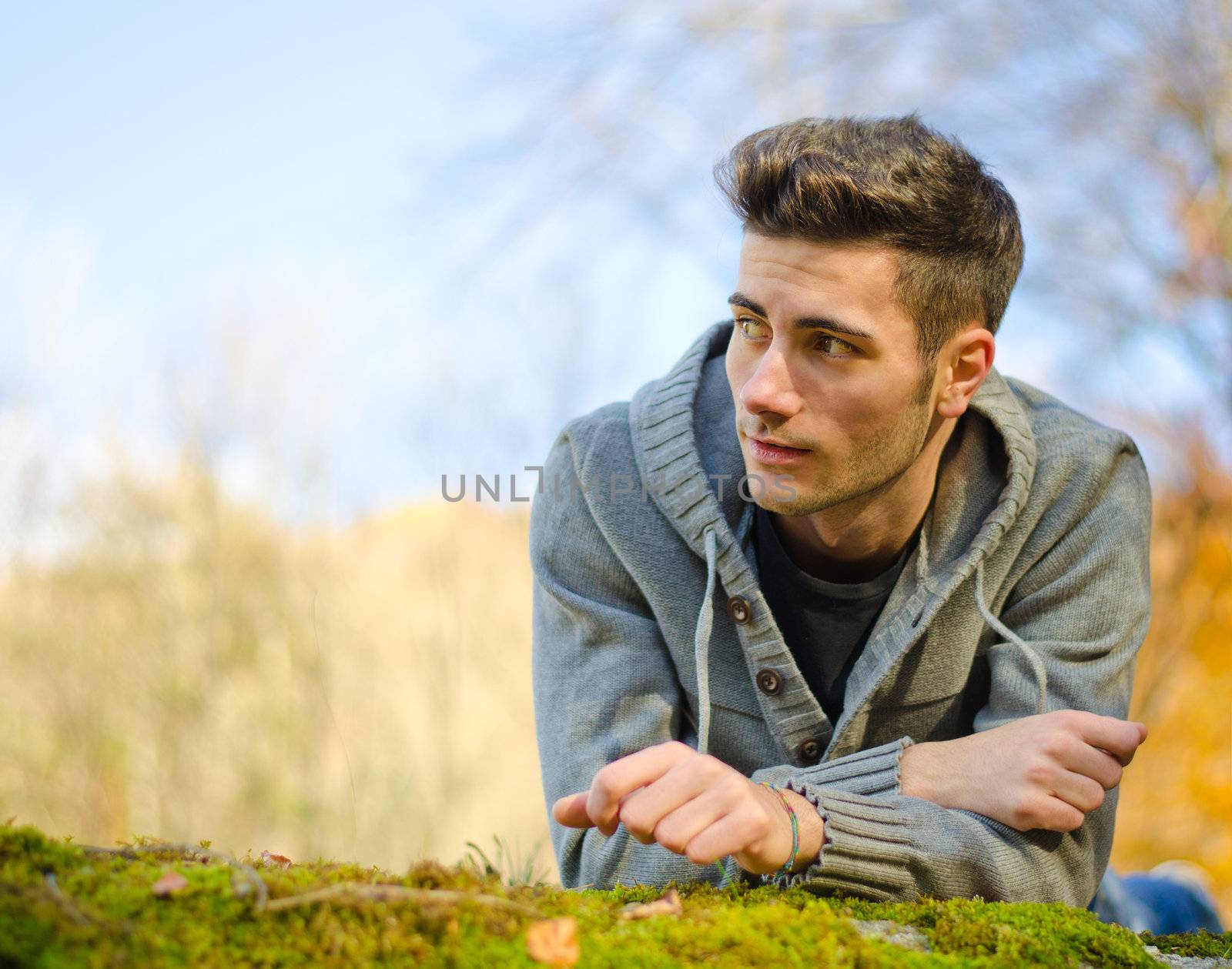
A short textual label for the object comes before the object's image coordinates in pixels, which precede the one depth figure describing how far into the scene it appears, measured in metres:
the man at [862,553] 2.10
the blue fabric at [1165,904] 2.67
